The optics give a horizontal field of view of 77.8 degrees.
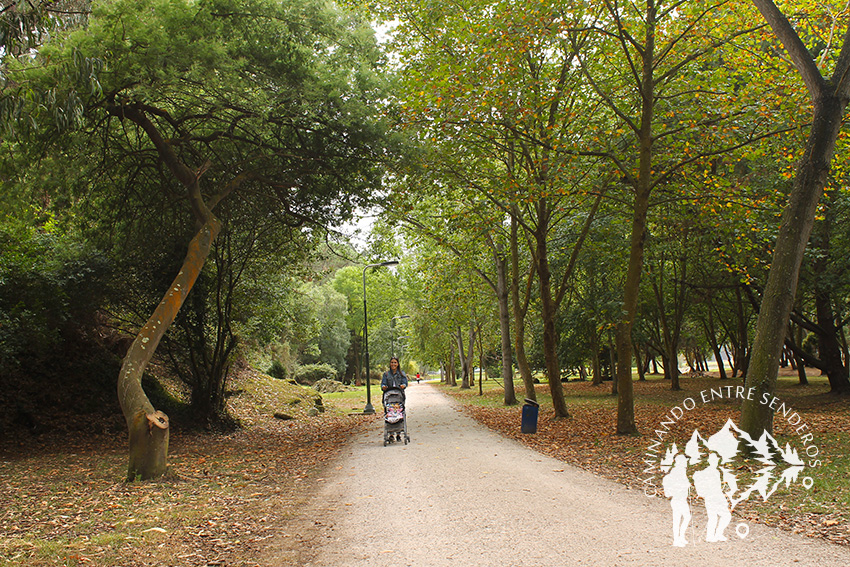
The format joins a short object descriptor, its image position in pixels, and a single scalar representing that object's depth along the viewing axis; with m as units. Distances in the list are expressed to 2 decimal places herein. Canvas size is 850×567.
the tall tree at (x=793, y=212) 7.31
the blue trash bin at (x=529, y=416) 12.62
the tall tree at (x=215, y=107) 8.52
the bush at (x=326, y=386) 39.57
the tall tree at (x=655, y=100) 10.42
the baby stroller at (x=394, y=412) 11.68
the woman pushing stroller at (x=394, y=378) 11.69
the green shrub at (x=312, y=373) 42.44
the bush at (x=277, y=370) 32.78
